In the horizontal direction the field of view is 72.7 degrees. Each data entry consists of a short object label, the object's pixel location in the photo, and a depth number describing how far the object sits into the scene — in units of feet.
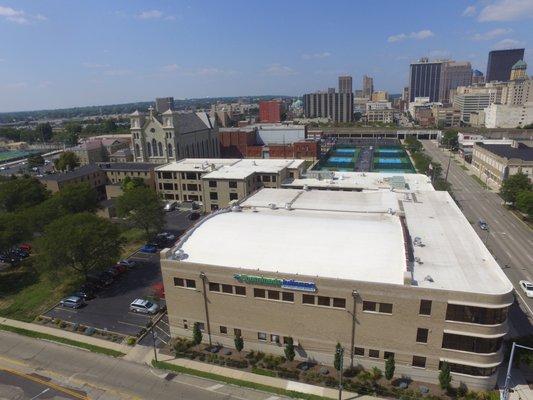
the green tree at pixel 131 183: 337.25
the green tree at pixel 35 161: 546.67
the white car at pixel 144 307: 170.50
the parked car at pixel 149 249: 237.66
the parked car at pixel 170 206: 331.69
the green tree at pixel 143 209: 243.60
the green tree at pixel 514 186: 304.71
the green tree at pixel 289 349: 132.16
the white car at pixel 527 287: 175.42
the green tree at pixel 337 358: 123.82
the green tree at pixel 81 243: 179.83
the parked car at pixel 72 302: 177.58
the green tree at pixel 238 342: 139.23
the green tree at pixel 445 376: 116.36
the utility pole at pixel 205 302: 137.59
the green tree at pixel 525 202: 266.77
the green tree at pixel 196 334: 143.95
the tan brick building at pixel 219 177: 291.38
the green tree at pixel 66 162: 479.41
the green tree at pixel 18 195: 286.25
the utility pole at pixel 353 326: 120.60
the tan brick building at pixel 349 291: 115.85
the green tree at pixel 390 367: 121.08
